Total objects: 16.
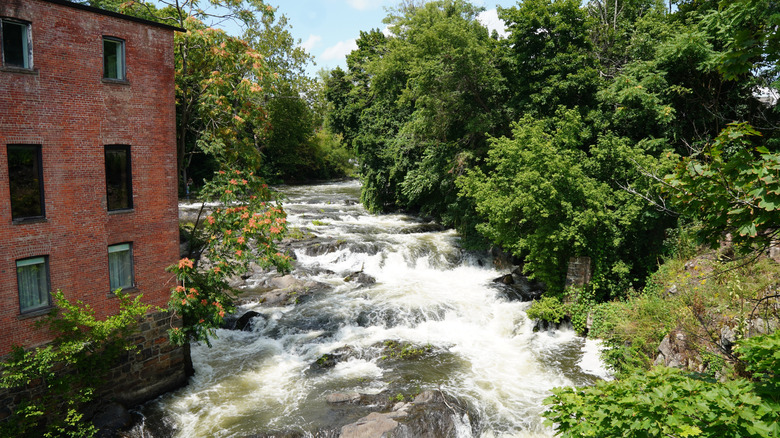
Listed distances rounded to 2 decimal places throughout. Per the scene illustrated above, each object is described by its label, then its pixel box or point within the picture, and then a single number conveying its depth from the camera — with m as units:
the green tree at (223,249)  12.96
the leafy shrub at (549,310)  16.97
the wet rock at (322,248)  24.84
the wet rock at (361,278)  21.88
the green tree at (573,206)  16.20
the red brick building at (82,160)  10.08
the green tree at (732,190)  5.37
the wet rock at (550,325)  17.02
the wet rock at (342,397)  12.55
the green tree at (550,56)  20.28
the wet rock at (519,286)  20.00
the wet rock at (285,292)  19.87
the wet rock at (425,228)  29.02
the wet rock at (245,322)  17.44
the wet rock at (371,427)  10.87
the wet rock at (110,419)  11.14
